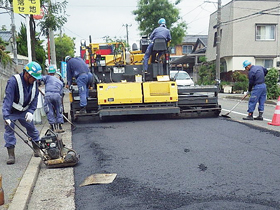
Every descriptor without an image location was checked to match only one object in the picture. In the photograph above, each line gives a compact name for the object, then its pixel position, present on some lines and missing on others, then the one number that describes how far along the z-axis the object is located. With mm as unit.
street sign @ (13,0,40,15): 8665
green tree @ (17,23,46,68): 27547
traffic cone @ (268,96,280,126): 8734
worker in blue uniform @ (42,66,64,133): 8055
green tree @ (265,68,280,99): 16625
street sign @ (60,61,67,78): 20467
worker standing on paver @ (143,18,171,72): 9922
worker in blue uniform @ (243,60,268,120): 9461
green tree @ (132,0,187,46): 31078
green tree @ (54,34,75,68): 49688
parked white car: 17188
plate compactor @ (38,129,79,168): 5312
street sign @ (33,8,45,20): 12234
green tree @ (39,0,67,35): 12250
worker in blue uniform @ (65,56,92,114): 9203
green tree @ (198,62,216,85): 30672
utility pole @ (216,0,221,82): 24812
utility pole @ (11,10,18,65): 22302
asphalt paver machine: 9258
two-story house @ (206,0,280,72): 27953
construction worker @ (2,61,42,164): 5285
